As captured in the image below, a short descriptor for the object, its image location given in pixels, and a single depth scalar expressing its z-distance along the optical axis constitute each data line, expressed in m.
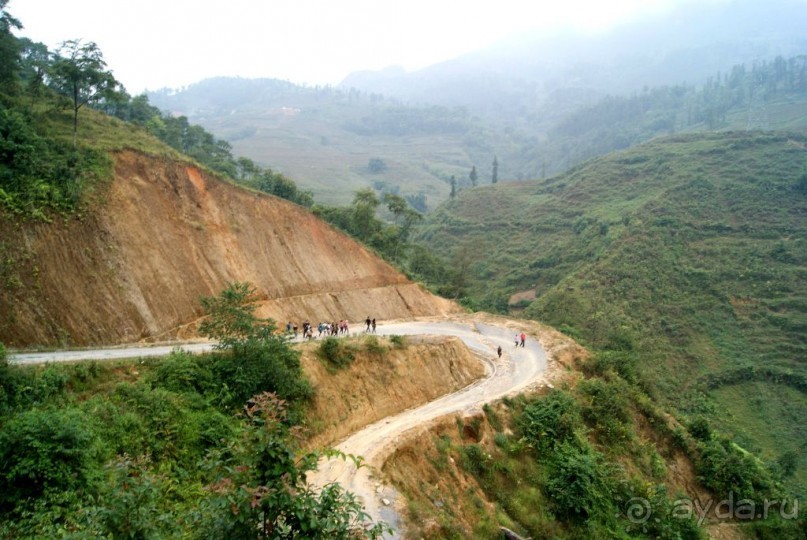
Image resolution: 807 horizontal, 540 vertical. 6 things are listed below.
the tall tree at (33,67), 29.91
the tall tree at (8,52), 27.80
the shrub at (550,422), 20.17
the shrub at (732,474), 23.20
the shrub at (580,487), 17.23
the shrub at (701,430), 25.75
